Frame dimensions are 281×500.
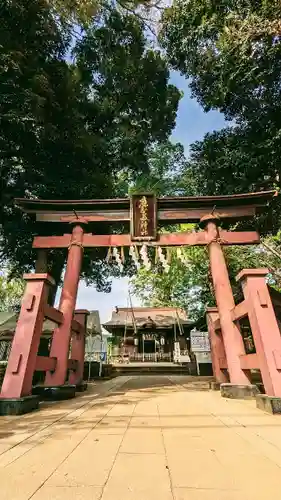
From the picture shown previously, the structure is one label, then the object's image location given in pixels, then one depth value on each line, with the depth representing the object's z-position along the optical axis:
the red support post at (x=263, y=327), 3.65
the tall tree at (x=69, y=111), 6.92
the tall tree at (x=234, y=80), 8.30
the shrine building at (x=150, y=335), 21.23
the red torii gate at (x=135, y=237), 5.05
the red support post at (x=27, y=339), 3.79
